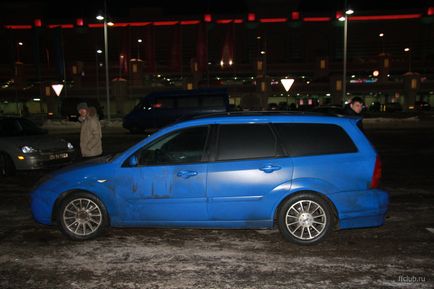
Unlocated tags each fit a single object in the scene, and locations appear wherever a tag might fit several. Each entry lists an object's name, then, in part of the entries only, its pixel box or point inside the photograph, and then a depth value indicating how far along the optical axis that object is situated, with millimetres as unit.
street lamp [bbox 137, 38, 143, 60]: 67362
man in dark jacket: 8007
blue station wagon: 5297
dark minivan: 21641
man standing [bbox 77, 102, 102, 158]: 7609
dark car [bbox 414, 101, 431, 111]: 48531
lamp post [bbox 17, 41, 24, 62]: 72975
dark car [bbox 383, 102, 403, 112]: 47650
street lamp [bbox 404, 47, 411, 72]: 57456
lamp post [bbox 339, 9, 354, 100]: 28659
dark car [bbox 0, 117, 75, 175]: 10109
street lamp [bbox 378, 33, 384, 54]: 71381
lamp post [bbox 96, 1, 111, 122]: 28322
